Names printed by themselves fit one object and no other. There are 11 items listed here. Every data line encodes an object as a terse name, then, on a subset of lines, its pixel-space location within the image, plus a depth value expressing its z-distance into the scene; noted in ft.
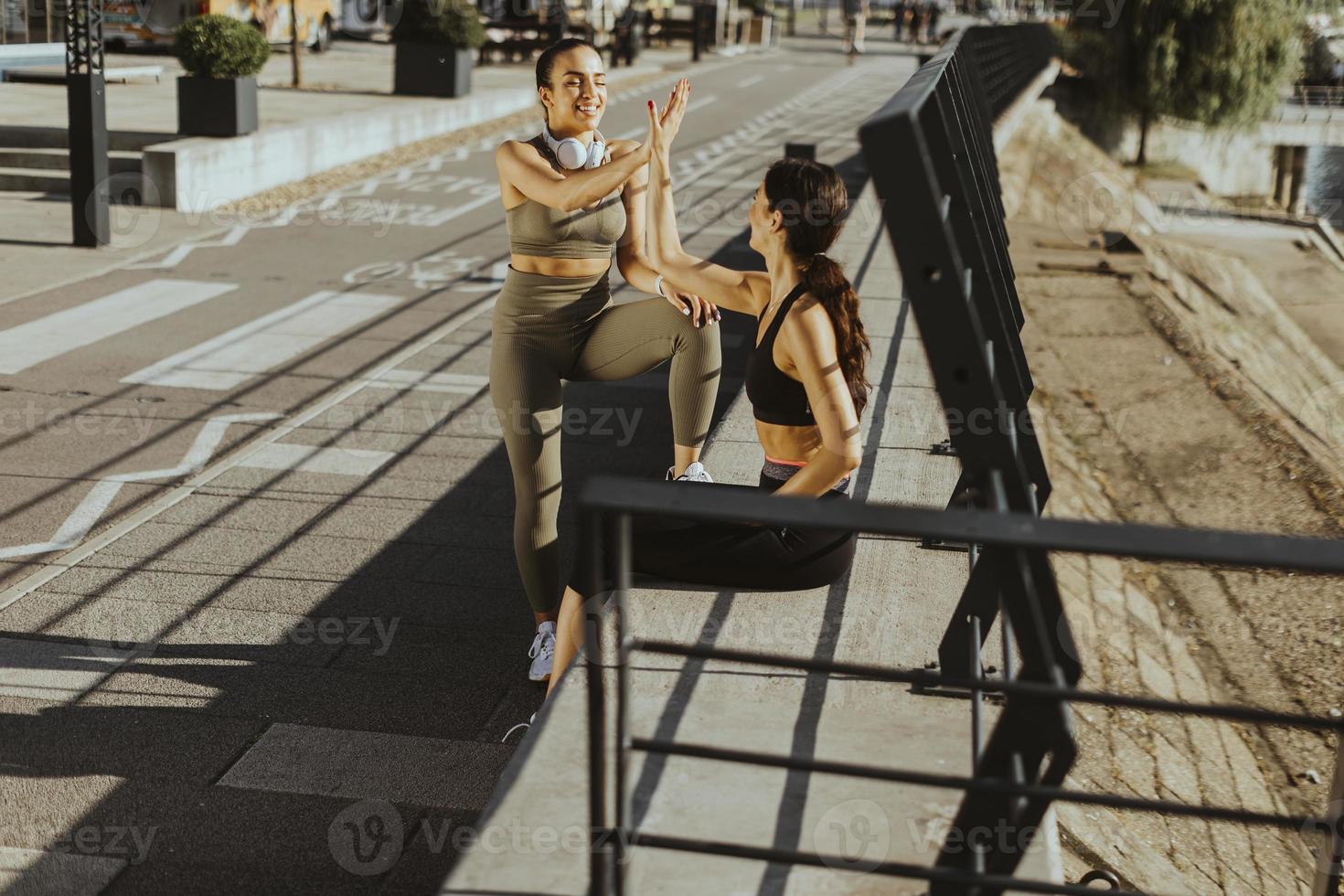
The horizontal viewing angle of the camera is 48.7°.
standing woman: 15.33
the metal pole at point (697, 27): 133.18
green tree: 108.99
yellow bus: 83.10
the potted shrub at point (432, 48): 77.51
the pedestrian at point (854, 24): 147.13
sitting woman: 12.51
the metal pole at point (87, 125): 41.19
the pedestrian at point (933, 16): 178.60
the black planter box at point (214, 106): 53.06
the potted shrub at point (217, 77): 53.11
